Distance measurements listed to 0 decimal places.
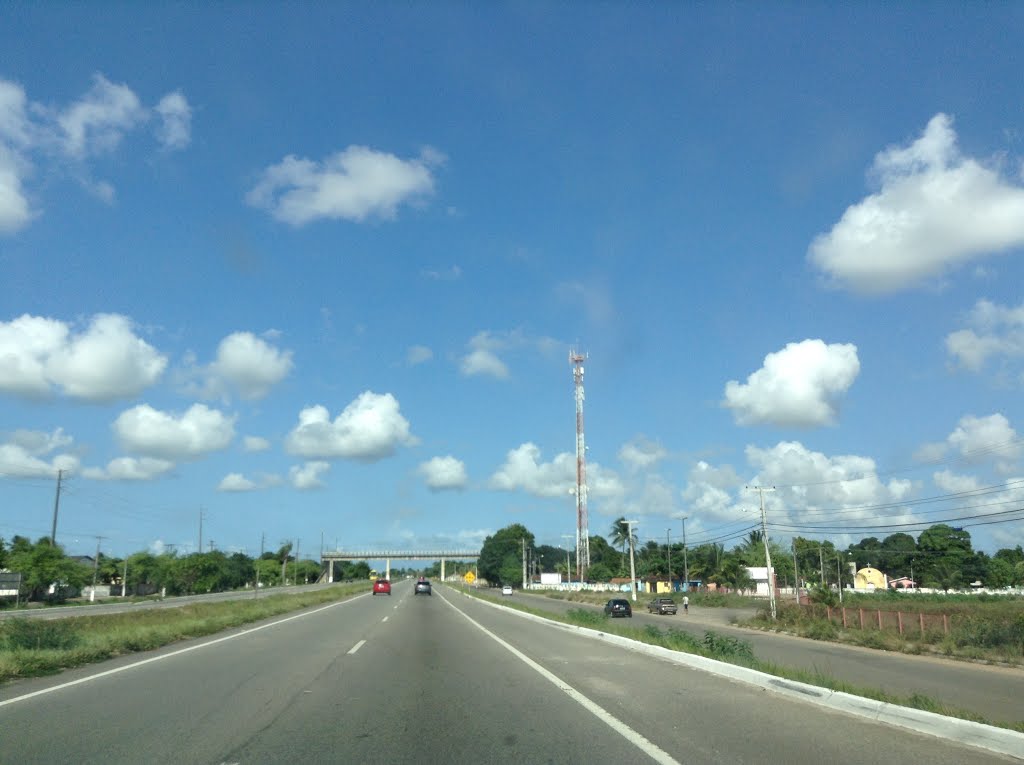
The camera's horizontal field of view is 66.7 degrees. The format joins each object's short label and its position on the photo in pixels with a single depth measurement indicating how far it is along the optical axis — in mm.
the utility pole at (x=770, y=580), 47944
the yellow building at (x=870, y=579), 128125
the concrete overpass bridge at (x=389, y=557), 162500
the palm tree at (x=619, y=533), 122188
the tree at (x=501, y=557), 181125
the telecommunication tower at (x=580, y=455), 90062
